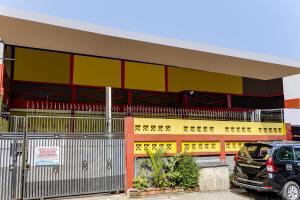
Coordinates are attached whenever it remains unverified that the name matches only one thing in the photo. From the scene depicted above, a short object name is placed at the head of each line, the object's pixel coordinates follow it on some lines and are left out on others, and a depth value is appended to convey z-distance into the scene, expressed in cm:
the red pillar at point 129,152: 1066
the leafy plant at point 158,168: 1074
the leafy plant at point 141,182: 1052
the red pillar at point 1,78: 1165
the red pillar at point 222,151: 1276
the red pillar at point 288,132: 1478
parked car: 960
